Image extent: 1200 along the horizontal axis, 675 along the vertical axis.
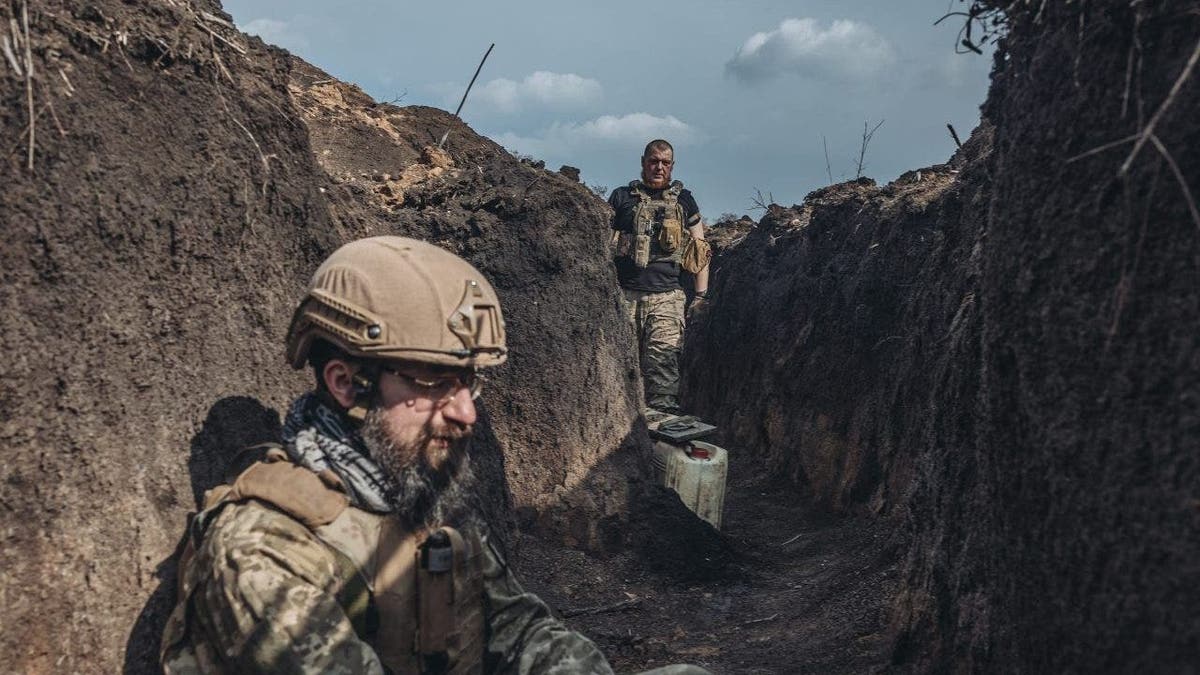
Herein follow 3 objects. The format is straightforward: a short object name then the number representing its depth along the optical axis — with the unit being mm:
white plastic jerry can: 6703
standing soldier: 7598
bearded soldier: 2176
